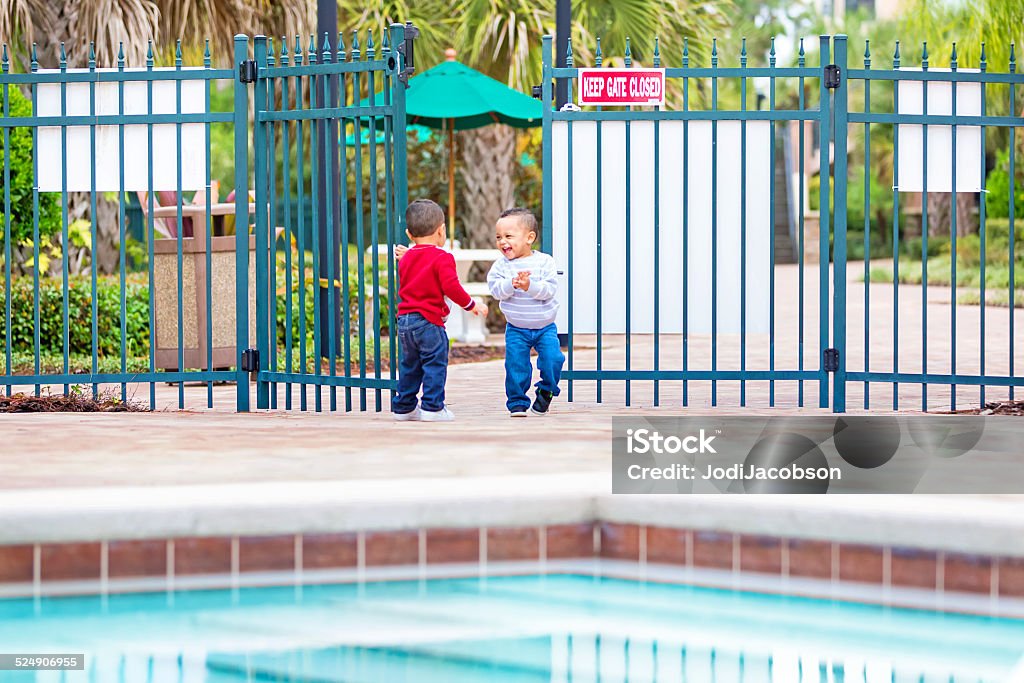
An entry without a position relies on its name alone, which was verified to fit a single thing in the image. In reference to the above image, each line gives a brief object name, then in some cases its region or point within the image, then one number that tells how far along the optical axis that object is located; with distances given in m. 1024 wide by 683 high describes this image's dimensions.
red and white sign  14.84
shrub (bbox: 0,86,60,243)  20.31
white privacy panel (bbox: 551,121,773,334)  15.57
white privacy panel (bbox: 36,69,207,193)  15.63
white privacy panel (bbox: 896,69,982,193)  15.23
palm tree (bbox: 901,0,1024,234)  35.69
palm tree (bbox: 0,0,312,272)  26.70
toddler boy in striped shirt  14.64
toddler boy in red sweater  14.23
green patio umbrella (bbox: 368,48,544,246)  25.84
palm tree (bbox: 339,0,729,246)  31.52
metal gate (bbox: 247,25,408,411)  14.73
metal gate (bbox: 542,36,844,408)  15.43
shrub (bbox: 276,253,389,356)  24.67
